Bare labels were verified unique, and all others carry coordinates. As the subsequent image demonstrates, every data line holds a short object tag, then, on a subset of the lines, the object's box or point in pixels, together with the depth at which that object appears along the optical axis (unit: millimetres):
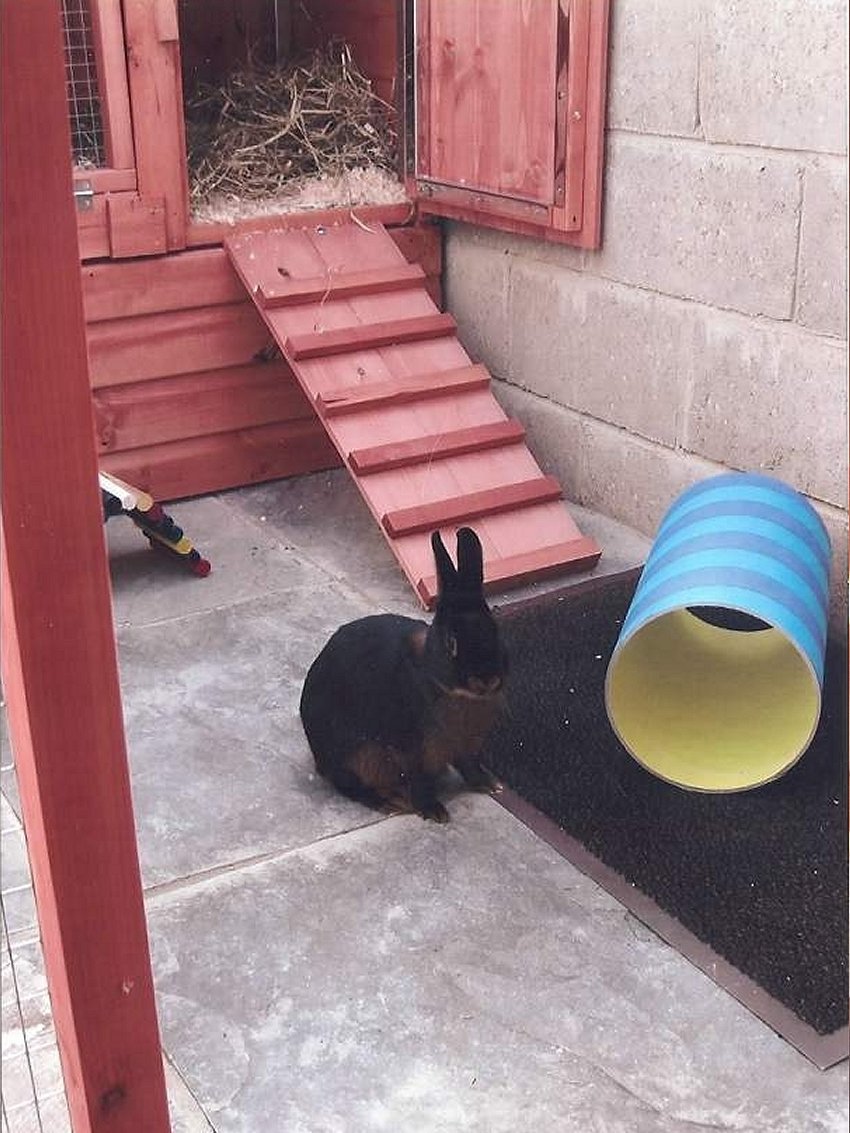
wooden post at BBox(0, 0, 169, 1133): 1035
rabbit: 2297
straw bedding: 4402
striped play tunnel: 2574
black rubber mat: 2160
